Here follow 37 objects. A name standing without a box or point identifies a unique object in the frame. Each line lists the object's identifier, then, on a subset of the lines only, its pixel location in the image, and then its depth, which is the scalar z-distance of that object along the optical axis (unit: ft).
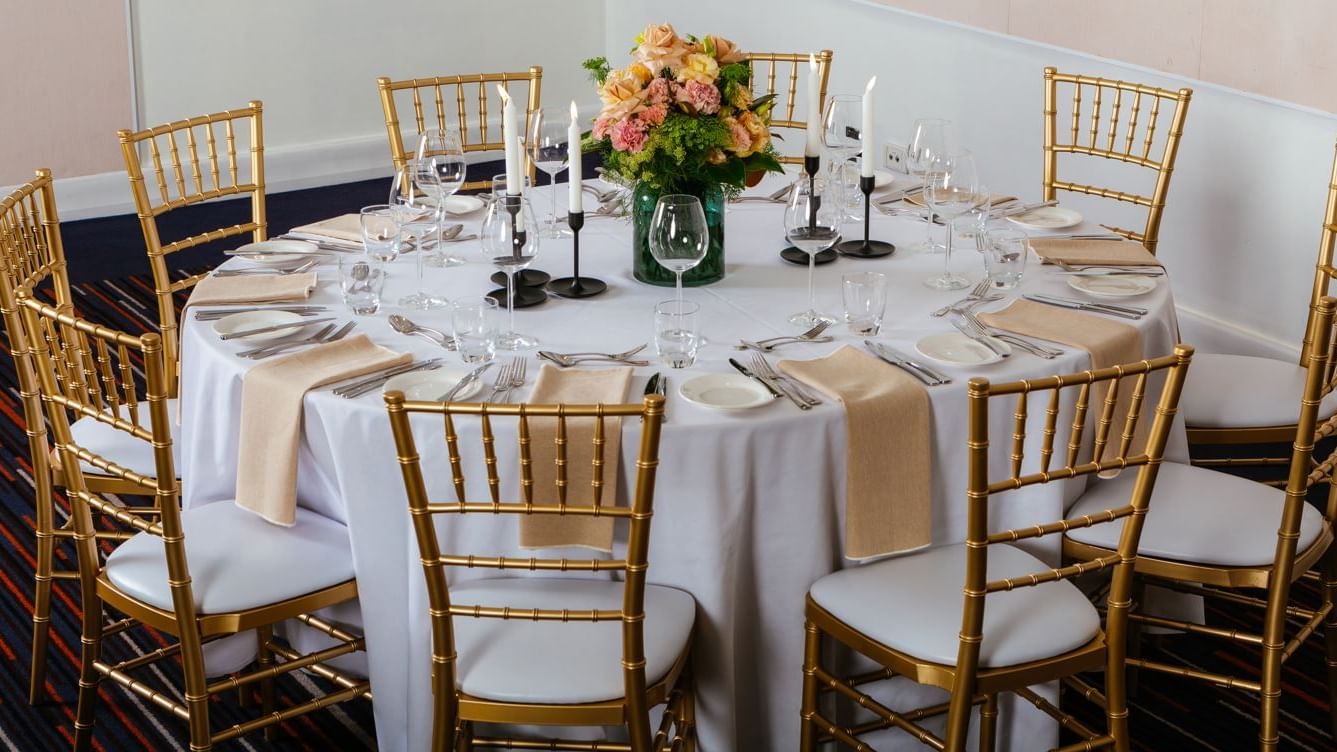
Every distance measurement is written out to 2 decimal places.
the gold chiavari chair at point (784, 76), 13.24
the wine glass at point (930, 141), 9.70
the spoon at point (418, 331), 8.59
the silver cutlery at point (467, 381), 7.64
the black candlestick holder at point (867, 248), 10.05
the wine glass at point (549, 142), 10.27
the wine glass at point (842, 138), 10.41
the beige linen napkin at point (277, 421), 7.84
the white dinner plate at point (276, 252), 9.96
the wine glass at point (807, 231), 8.92
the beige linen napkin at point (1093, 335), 8.38
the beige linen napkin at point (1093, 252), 9.83
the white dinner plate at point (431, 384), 7.77
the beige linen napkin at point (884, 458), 7.66
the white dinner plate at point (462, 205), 11.24
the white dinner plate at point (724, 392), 7.63
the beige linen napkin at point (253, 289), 9.19
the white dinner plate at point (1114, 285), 9.23
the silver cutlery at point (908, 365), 7.91
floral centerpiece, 8.64
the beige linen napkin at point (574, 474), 7.35
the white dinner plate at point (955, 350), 8.16
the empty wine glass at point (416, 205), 9.29
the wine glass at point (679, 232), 8.30
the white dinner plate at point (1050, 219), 10.66
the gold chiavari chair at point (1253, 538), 7.97
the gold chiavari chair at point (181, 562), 7.52
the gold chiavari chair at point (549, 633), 6.50
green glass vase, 9.36
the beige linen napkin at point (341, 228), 10.47
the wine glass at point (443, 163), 9.91
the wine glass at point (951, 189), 9.45
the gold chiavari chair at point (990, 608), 6.77
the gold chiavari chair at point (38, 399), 8.41
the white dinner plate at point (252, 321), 8.70
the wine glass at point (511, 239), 8.64
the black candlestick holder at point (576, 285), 9.21
